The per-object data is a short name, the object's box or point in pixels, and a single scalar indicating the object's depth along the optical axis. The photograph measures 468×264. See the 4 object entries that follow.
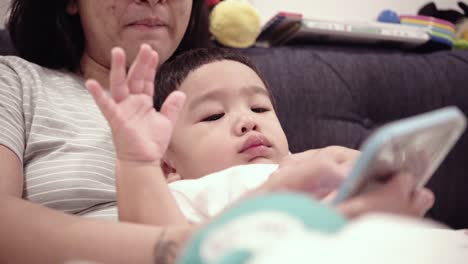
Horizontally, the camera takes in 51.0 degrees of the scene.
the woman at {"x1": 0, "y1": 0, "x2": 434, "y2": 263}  0.63
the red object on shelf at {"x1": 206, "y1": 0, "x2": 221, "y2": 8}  1.77
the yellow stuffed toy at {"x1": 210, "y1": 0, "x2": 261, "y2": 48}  1.67
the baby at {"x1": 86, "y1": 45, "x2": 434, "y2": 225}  0.70
